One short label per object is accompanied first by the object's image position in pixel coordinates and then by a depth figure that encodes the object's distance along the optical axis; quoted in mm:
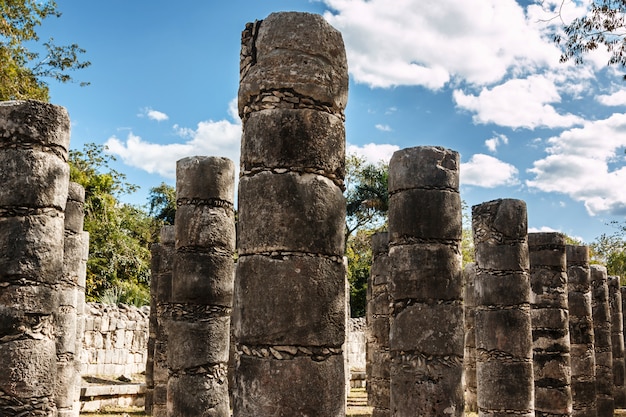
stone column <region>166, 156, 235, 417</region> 10008
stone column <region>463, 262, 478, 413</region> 16484
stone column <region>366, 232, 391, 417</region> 12922
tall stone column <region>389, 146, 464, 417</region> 8906
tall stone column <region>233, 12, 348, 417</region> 5543
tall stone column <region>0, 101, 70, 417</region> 7305
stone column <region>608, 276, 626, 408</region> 20109
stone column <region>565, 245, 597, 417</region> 14680
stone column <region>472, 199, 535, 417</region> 10594
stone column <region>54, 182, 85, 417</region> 10938
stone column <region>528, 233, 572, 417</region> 12070
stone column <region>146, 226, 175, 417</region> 13047
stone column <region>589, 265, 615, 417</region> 16750
